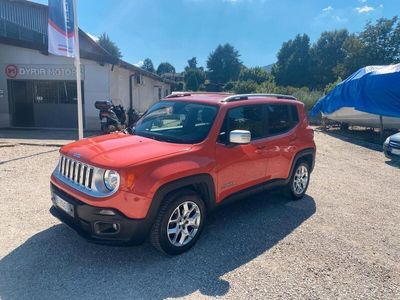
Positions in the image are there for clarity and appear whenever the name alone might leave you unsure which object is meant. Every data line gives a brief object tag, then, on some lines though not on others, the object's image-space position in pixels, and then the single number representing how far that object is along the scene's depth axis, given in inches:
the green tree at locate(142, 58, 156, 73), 3555.6
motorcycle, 417.4
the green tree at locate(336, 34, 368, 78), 1638.8
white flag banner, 338.8
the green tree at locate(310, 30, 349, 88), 2105.1
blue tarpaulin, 472.7
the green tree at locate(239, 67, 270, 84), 2328.7
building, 525.3
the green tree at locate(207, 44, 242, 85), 3051.2
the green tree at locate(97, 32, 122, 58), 2775.6
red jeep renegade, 119.3
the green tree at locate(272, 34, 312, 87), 2135.8
